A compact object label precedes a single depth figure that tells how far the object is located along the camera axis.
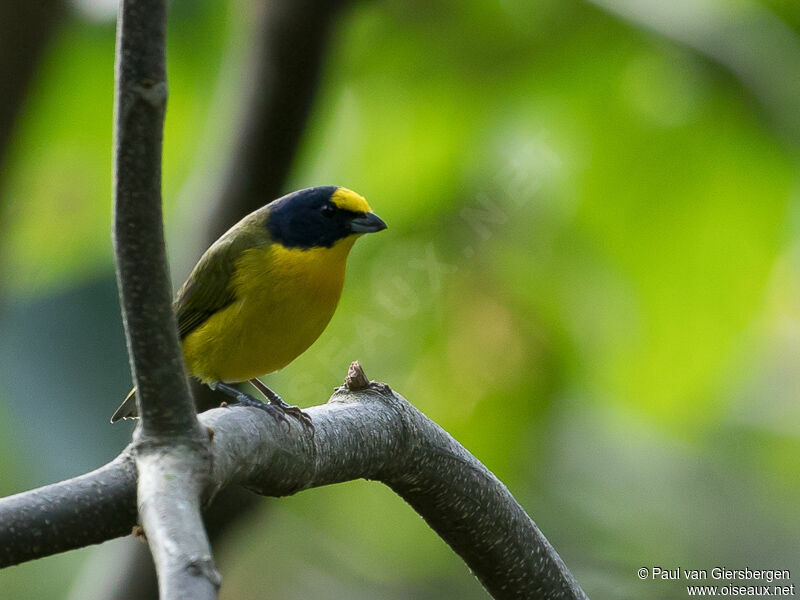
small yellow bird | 3.24
